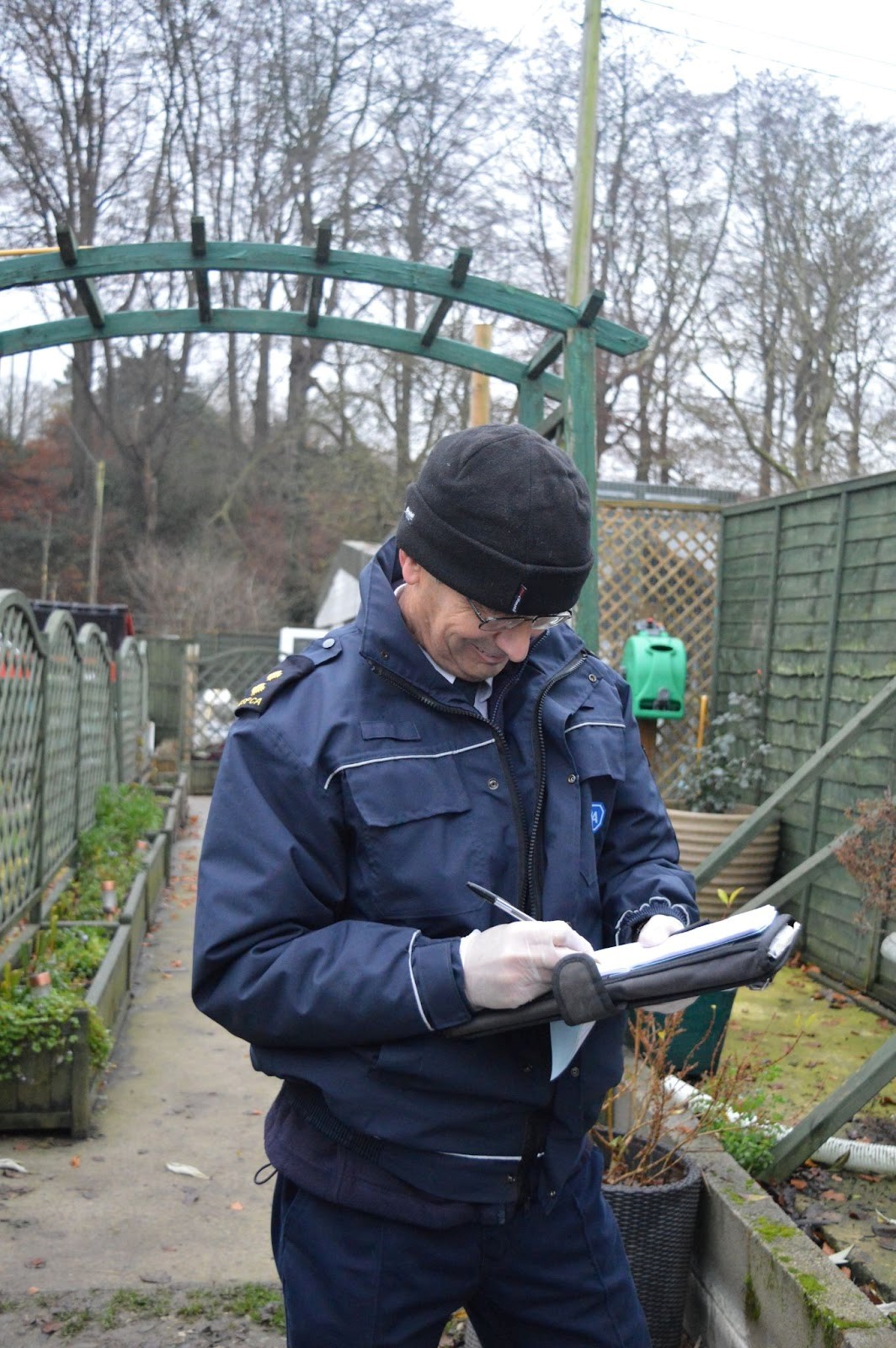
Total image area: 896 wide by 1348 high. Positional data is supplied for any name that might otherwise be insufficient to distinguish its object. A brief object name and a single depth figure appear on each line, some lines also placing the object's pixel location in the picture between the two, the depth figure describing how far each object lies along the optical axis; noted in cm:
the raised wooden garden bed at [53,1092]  469
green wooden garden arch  496
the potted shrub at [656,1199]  308
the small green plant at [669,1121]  328
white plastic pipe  363
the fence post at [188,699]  1661
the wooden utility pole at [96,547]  3035
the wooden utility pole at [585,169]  940
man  174
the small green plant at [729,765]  761
